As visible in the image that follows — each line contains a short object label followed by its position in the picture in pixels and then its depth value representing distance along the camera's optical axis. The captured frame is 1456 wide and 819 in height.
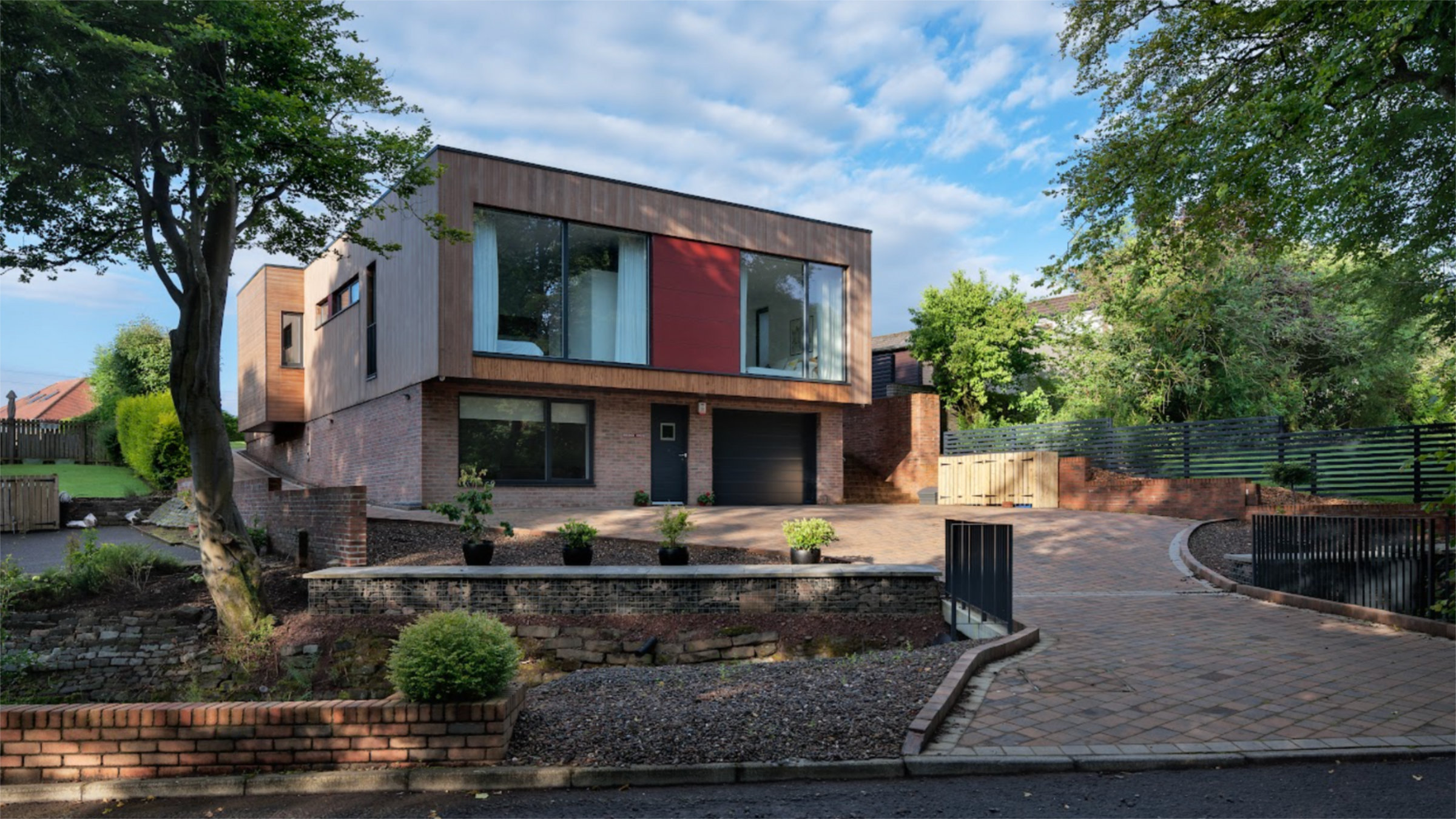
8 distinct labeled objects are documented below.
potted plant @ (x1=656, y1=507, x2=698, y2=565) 10.33
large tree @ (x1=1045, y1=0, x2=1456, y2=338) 8.96
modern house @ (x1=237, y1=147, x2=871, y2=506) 16.70
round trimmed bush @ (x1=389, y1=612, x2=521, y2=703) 5.06
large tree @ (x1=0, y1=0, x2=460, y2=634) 8.24
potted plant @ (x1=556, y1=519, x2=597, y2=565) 10.48
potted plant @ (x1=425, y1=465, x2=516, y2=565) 10.42
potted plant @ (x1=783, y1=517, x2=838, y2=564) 10.57
